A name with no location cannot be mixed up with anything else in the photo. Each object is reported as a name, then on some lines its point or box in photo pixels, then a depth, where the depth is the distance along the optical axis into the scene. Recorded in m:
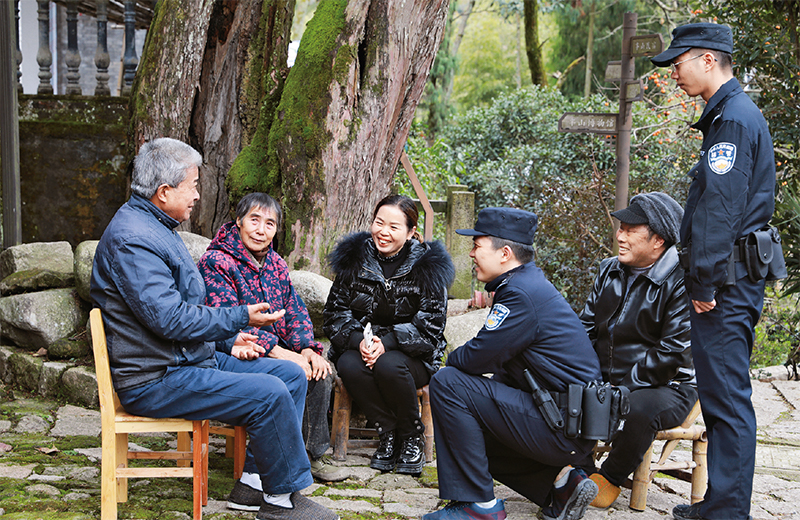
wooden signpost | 6.71
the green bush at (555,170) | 8.62
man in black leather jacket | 3.45
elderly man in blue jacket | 3.02
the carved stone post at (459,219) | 8.45
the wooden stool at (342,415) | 4.21
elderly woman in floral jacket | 3.84
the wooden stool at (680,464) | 3.55
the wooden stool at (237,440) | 3.70
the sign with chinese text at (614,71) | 7.10
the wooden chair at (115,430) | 3.01
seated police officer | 3.23
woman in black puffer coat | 4.12
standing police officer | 3.16
